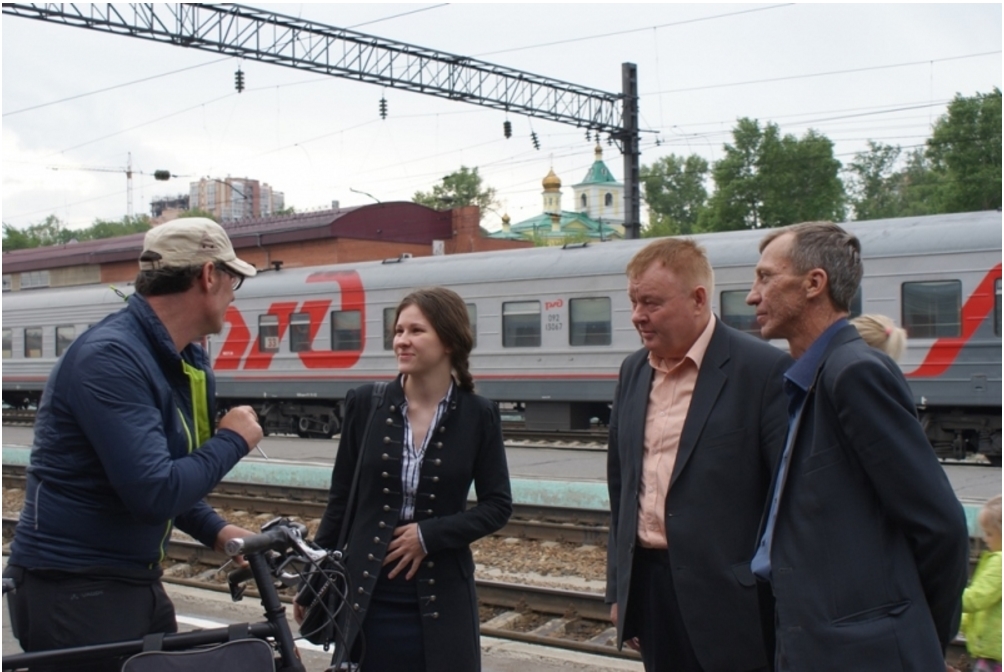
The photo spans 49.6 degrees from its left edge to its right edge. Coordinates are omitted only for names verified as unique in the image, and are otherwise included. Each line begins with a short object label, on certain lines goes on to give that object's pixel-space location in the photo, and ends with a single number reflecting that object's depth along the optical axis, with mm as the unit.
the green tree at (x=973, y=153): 49500
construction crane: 37119
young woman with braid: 3646
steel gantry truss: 17547
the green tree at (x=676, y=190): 95625
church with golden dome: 92875
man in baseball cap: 2752
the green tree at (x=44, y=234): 99250
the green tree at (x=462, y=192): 81562
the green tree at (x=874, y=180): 79438
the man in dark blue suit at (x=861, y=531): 2787
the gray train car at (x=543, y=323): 14781
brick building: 43156
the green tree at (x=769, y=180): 62625
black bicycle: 2732
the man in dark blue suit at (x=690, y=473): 3486
